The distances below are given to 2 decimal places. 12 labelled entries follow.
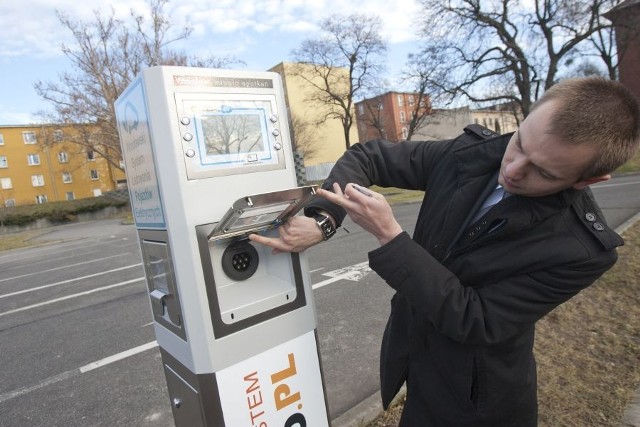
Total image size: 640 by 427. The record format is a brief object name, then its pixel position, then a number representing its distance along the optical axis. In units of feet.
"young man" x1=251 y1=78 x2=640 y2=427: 3.31
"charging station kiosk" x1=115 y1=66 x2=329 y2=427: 3.89
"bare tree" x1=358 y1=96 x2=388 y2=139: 92.48
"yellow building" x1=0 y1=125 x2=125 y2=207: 119.24
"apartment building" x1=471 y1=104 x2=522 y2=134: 165.89
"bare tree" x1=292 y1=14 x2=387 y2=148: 78.89
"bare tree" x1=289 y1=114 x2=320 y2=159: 95.52
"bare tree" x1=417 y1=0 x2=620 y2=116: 57.62
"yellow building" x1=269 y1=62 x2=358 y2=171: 99.87
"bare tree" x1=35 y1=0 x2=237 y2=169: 65.87
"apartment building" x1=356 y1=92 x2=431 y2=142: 134.41
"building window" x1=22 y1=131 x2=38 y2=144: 121.80
